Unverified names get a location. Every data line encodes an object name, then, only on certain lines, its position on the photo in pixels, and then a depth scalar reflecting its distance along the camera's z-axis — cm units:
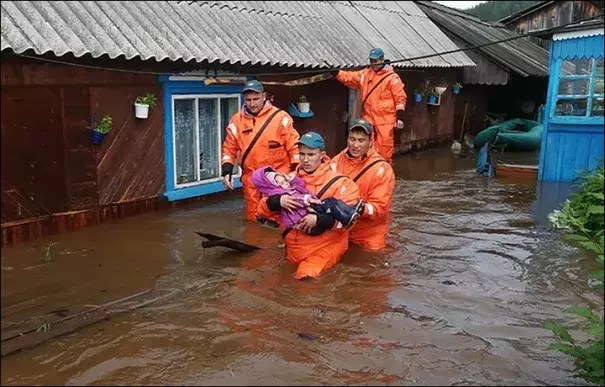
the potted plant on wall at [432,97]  1529
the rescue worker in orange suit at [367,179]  581
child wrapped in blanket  513
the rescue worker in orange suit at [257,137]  696
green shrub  360
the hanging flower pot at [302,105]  1027
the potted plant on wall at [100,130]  703
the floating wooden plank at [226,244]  616
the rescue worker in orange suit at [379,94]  922
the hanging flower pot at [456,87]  1655
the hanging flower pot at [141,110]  752
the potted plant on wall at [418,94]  1439
